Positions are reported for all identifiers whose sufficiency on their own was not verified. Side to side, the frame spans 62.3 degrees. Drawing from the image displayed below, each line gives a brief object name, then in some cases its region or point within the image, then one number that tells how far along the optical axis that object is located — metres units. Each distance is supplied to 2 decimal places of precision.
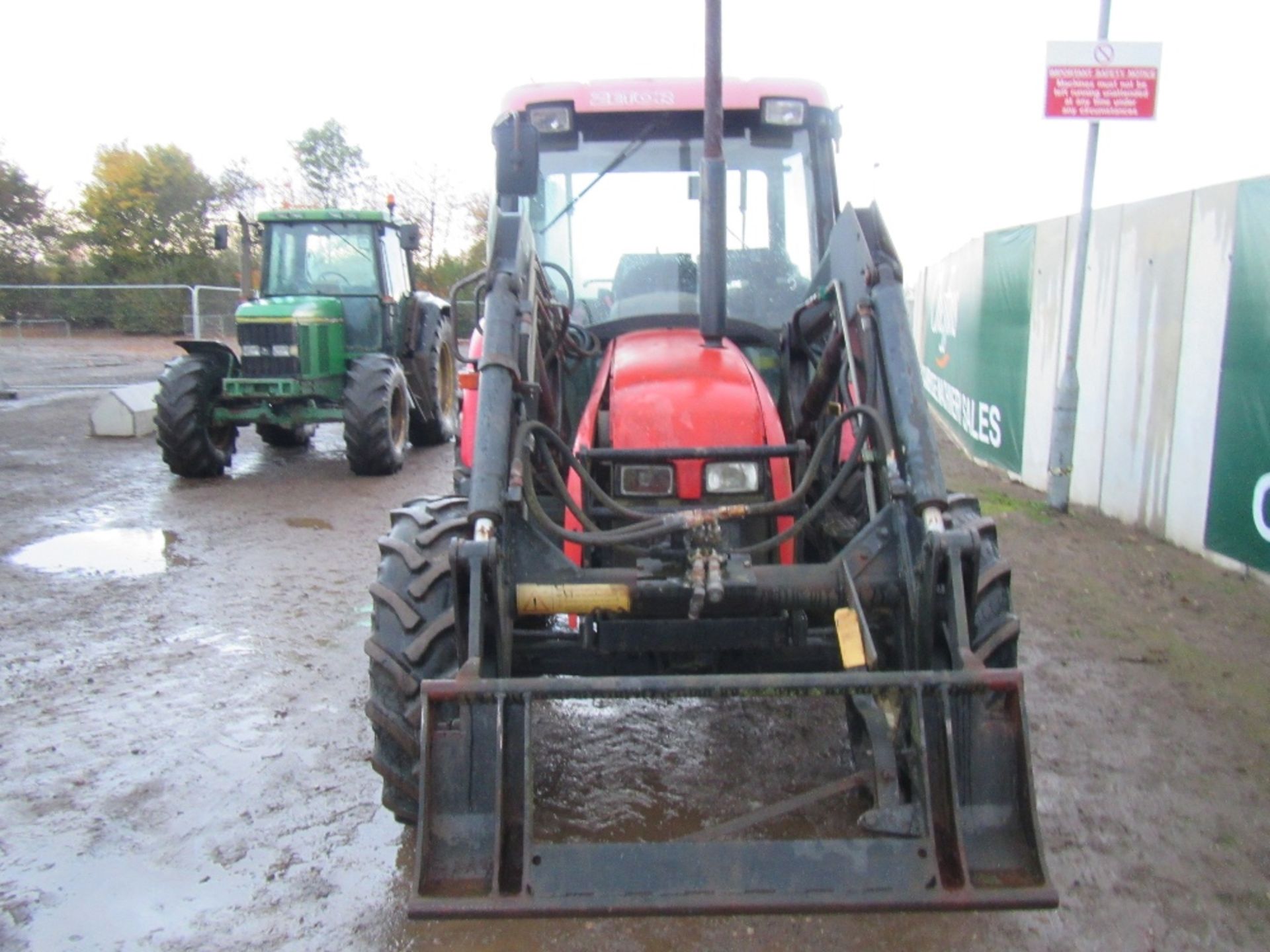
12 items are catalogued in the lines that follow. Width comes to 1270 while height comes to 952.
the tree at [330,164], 33.34
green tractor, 9.78
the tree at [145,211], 32.16
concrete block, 13.12
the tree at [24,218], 32.12
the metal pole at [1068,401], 7.78
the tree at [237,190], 34.44
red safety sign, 7.27
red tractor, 2.46
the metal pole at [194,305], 18.77
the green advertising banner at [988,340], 10.03
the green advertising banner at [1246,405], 5.81
